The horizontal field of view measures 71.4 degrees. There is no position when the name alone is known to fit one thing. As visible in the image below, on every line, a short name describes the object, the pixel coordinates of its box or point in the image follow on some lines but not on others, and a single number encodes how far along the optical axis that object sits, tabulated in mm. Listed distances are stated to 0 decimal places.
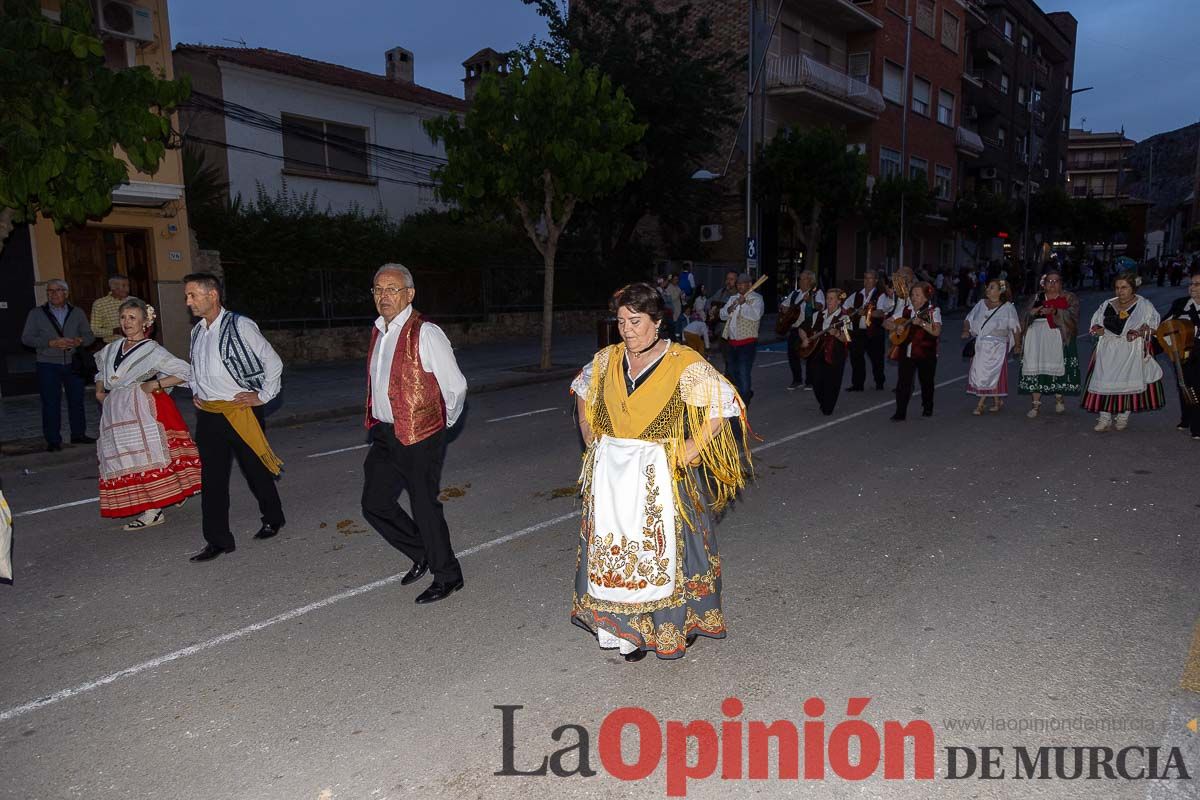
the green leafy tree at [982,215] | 38188
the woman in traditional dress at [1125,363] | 8867
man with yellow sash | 5277
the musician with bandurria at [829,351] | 10336
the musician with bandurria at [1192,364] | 8521
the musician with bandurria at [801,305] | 11344
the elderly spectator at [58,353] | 9070
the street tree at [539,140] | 13938
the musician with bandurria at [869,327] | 11797
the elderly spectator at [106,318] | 9711
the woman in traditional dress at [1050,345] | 9906
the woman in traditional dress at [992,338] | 10188
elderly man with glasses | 4484
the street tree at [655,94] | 22312
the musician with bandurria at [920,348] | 10044
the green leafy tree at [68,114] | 7523
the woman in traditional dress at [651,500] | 3650
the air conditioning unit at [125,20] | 13672
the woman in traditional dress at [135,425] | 5934
